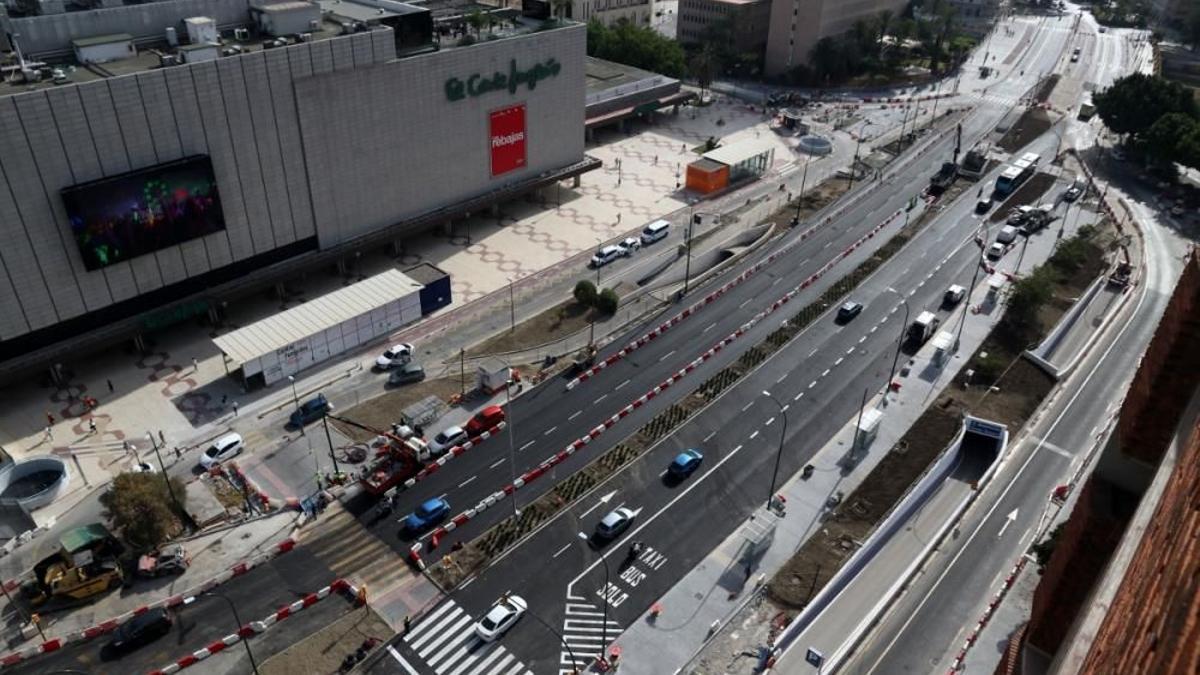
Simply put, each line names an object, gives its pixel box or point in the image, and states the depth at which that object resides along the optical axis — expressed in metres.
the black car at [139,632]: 52.91
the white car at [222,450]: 68.00
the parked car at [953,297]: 92.88
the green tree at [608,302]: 90.00
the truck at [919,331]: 85.94
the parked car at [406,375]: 78.62
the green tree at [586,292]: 90.25
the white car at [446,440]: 70.00
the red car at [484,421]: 72.06
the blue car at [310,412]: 72.69
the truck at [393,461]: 65.56
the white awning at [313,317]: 76.69
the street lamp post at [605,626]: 54.28
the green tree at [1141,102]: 131.38
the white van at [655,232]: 106.62
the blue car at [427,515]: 62.38
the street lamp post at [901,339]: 80.06
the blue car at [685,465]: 68.00
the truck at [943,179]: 122.62
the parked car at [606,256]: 100.56
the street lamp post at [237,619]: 51.33
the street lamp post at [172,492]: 60.98
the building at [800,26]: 171.25
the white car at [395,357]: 80.44
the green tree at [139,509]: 56.88
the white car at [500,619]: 54.66
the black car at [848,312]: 90.44
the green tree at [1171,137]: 121.78
